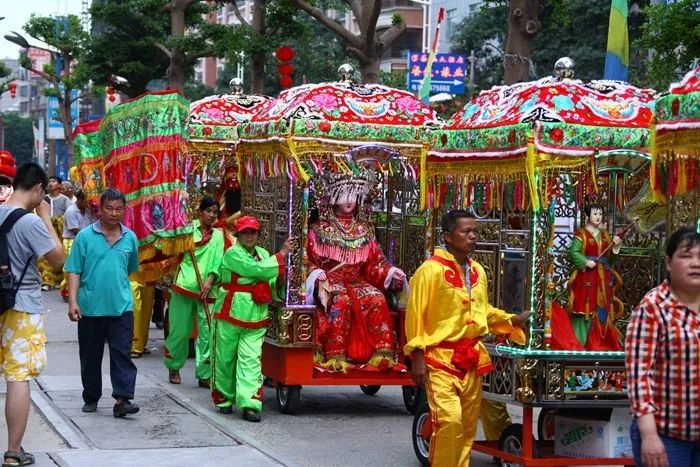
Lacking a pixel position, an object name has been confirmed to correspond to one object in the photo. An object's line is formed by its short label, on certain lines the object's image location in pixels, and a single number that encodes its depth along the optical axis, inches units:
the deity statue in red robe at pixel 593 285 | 334.0
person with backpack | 303.9
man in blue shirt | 378.0
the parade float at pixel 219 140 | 577.0
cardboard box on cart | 306.5
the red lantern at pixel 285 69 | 876.6
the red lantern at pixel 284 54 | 829.9
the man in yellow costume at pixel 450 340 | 285.7
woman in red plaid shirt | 196.4
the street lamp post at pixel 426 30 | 1707.7
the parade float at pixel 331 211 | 411.8
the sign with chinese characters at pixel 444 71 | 1300.4
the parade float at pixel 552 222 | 311.6
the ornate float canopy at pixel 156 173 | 440.5
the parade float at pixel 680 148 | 258.7
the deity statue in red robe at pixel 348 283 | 416.2
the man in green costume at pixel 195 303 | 459.5
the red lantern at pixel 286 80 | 906.5
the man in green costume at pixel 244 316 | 393.7
